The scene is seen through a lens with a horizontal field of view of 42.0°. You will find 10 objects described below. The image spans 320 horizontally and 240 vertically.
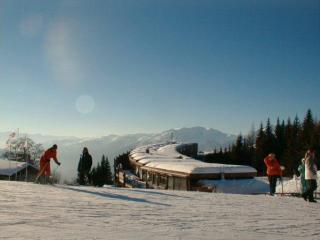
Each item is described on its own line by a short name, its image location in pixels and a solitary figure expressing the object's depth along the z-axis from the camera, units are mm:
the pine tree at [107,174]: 95950
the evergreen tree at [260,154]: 76162
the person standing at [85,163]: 20266
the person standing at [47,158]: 18391
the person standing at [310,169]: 15498
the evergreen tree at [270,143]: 82750
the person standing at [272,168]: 18922
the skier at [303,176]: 16516
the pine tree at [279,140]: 83938
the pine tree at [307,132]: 64000
